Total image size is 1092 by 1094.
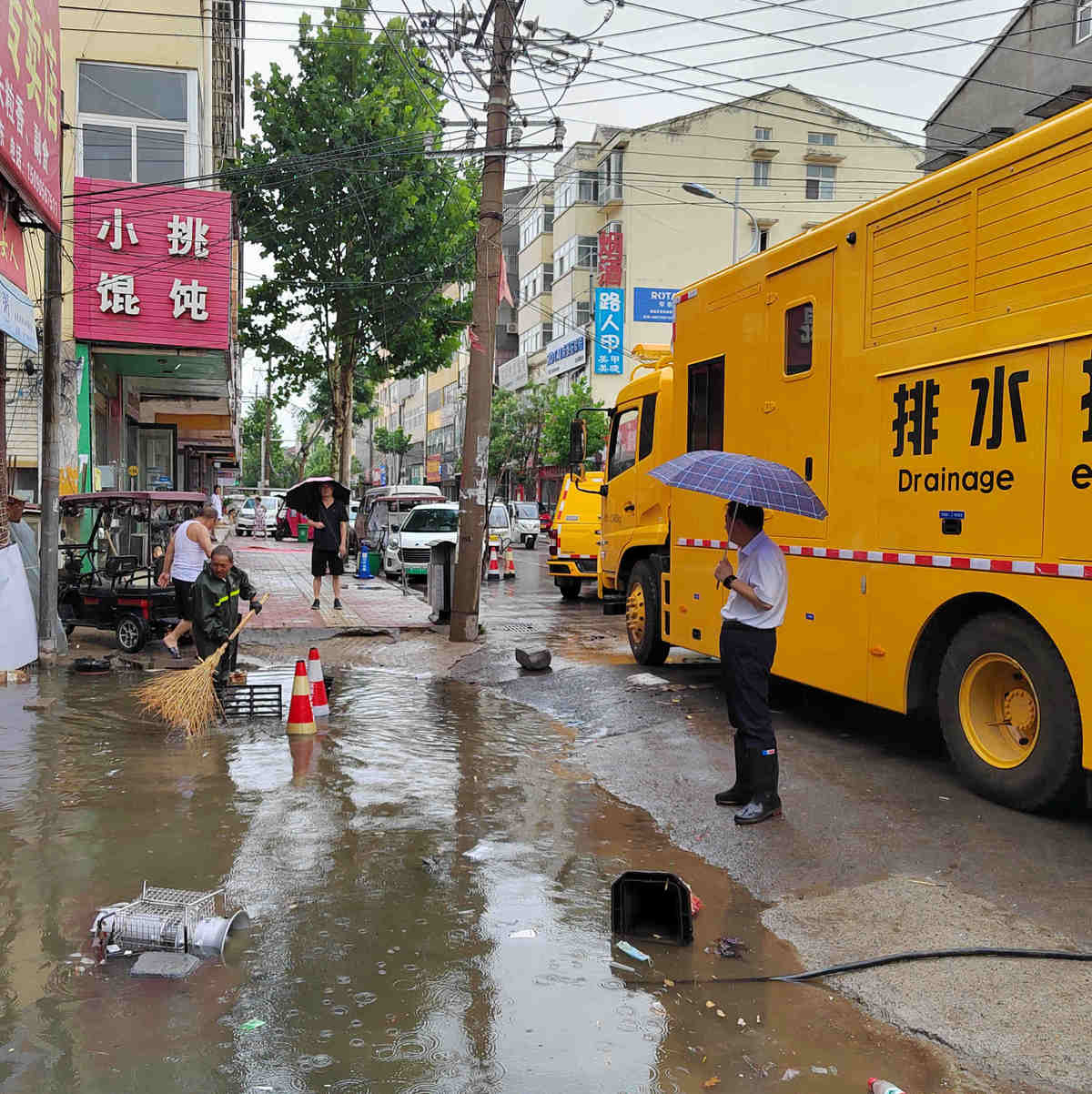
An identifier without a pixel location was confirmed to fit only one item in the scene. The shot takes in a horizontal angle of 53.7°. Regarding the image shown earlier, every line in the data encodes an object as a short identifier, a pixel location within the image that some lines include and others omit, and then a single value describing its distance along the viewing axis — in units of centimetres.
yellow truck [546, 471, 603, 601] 1947
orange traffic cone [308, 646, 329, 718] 878
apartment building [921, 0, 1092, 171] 2175
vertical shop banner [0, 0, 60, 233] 845
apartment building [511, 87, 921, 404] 4856
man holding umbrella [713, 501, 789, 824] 598
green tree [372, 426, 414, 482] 9300
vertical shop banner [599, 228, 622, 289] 4788
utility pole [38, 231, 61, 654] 1112
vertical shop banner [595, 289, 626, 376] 3750
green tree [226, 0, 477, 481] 2791
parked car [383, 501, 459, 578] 2225
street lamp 2842
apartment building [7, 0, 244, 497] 1728
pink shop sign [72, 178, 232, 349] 1738
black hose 403
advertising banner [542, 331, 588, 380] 5091
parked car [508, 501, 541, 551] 4041
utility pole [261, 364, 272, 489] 7519
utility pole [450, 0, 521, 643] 1341
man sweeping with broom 919
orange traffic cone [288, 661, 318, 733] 802
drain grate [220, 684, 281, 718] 880
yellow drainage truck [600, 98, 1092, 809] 562
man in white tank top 1096
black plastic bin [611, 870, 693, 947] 435
